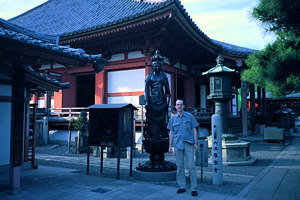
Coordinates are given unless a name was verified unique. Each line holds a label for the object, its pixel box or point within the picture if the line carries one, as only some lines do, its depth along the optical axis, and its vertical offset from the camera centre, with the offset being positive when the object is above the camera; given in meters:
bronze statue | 5.60 -0.14
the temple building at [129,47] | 10.15 +3.47
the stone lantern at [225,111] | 7.40 +0.10
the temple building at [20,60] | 4.02 +1.02
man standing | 4.49 -0.52
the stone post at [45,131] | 12.95 -0.94
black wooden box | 5.73 -0.27
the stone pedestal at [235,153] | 7.36 -1.20
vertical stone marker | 5.17 -0.77
